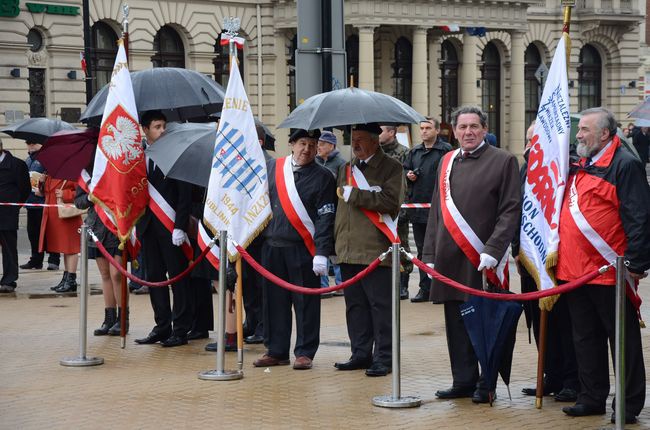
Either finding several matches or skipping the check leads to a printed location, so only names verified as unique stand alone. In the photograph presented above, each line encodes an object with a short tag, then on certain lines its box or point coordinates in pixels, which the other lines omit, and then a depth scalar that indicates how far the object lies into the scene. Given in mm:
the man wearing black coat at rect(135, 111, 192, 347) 11734
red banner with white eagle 11336
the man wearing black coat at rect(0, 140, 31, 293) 16406
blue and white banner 10430
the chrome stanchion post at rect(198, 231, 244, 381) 10047
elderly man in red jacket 8133
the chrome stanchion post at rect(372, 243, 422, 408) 8867
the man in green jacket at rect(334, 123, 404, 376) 10164
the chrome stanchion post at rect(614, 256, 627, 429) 7836
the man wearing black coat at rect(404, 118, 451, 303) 14555
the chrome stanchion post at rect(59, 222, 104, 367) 10836
